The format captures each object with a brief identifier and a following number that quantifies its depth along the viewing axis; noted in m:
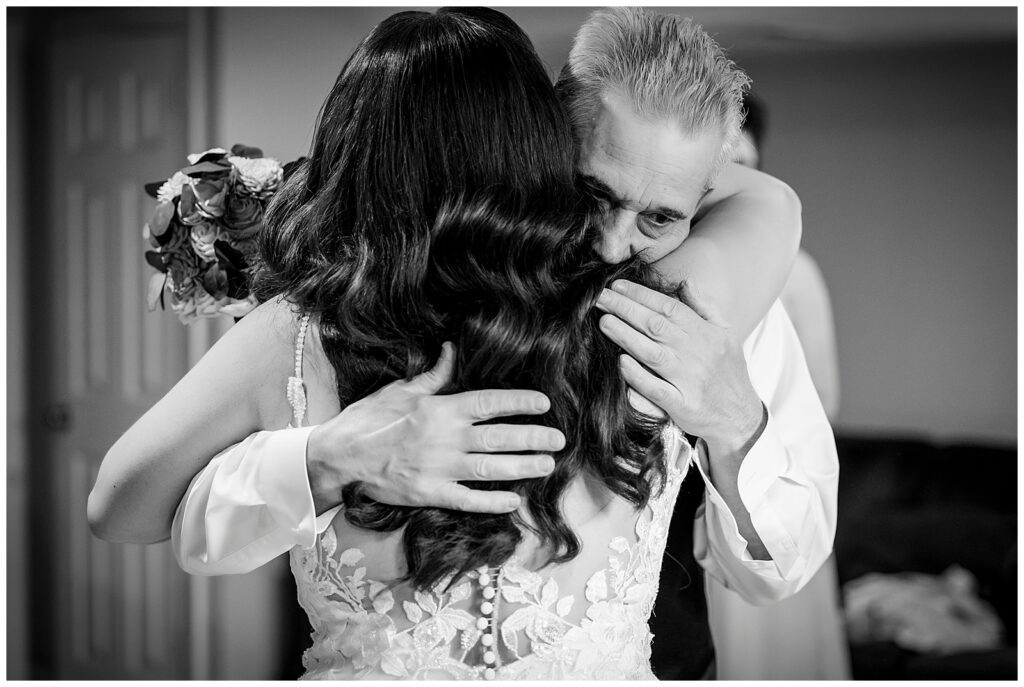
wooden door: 3.35
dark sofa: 3.80
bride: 1.00
